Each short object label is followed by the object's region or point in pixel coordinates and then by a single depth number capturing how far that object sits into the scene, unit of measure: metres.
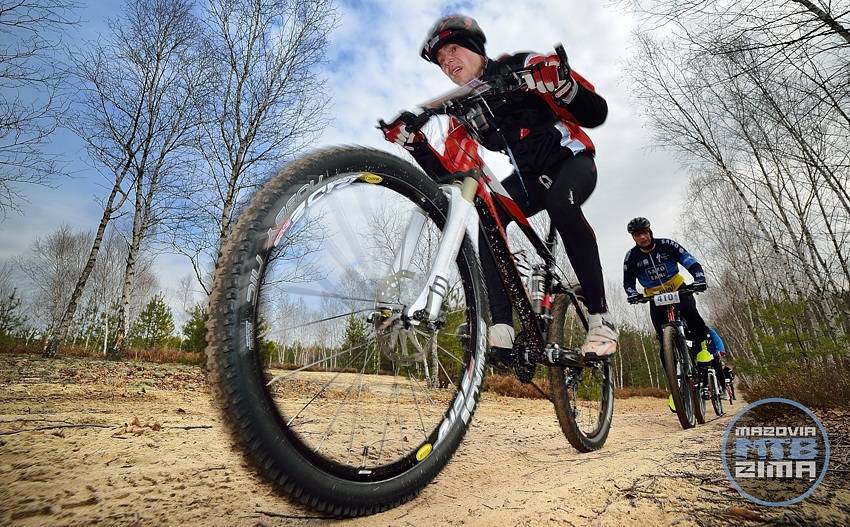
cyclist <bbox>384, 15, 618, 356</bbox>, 2.22
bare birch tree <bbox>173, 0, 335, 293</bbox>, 12.68
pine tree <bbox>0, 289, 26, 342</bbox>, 29.84
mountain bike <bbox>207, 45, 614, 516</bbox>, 1.10
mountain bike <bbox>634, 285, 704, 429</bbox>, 4.57
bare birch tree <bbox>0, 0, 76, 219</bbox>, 8.98
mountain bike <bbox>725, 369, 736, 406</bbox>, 6.35
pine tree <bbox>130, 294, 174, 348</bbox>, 35.97
